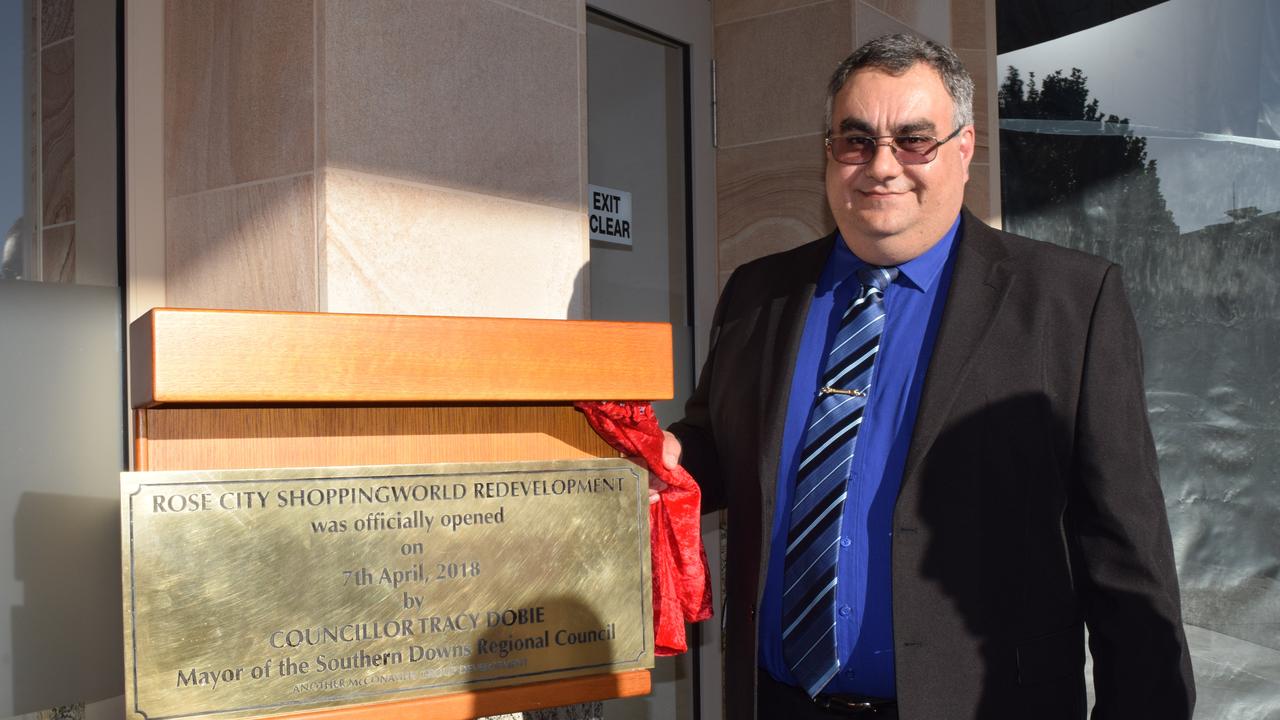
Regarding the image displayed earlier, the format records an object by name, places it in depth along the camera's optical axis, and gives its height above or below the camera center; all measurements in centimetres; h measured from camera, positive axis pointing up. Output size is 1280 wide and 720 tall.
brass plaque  150 -28
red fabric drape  202 -32
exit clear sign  377 +53
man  205 -19
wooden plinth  152 -2
